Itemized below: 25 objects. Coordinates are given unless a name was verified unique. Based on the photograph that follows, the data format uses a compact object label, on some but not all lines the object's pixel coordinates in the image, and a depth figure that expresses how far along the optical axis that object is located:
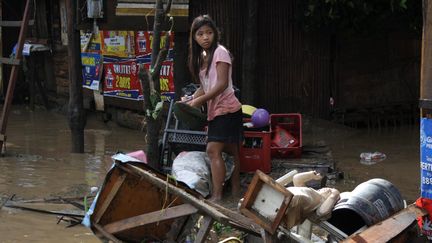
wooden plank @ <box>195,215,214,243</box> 6.44
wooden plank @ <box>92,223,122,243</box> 6.79
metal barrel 7.11
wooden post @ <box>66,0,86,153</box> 14.66
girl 9.96
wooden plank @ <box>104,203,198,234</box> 6.59
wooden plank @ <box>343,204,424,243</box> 6.39
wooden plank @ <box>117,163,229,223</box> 6.47
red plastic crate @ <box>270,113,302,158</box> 12.77
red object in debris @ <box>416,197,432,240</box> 7.29
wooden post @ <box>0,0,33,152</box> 14.55
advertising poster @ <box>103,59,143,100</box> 19.83
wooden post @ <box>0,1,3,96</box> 25.24
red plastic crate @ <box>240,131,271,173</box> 11.56
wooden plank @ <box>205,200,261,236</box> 6.37
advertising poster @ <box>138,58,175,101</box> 17.89
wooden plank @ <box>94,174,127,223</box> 6.85
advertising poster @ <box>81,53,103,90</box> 21.50
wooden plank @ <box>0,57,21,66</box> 14.46
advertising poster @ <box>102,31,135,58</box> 19.79
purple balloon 11.74
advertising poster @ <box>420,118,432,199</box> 7.07
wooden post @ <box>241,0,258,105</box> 16.47
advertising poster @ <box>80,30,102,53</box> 21.49
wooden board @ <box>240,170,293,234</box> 6.07
